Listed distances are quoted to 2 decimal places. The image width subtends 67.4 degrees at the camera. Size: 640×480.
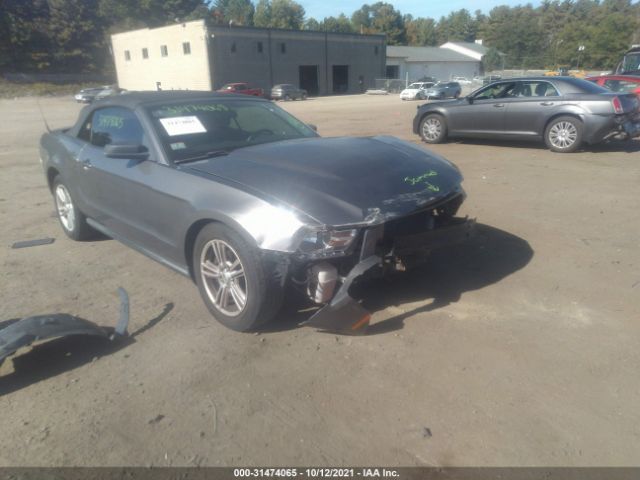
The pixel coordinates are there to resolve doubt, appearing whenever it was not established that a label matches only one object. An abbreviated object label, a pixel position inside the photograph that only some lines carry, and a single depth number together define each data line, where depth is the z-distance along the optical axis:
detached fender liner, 2.79
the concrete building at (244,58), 45.28
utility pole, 67.39
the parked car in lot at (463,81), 55.74
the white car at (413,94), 38.34
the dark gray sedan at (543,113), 8.80
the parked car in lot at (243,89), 37.24
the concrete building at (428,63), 66.81
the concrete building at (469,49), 80.21
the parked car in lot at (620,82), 12.55
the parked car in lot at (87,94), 39.17
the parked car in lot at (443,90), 38.94
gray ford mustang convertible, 2.96
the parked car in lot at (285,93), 41.25
